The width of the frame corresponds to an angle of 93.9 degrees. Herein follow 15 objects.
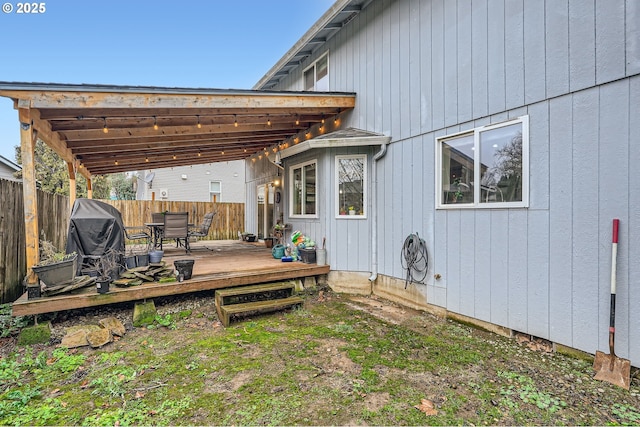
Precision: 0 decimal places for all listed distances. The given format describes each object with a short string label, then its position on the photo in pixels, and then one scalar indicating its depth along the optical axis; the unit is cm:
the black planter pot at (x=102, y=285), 384
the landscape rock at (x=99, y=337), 339
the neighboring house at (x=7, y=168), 1199
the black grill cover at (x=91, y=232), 439
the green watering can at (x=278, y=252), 673
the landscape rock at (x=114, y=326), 366
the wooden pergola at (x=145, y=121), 381
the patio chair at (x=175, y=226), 703
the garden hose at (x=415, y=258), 466
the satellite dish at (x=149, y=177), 1647
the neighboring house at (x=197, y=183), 1648
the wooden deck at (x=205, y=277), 363
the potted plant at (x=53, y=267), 357
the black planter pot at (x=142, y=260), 508
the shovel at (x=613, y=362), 264
